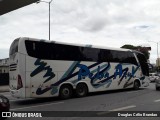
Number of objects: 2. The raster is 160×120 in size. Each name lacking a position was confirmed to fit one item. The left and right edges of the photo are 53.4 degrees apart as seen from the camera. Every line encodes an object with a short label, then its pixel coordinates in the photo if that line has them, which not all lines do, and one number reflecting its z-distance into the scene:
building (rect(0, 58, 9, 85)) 21.25
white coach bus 8.32
